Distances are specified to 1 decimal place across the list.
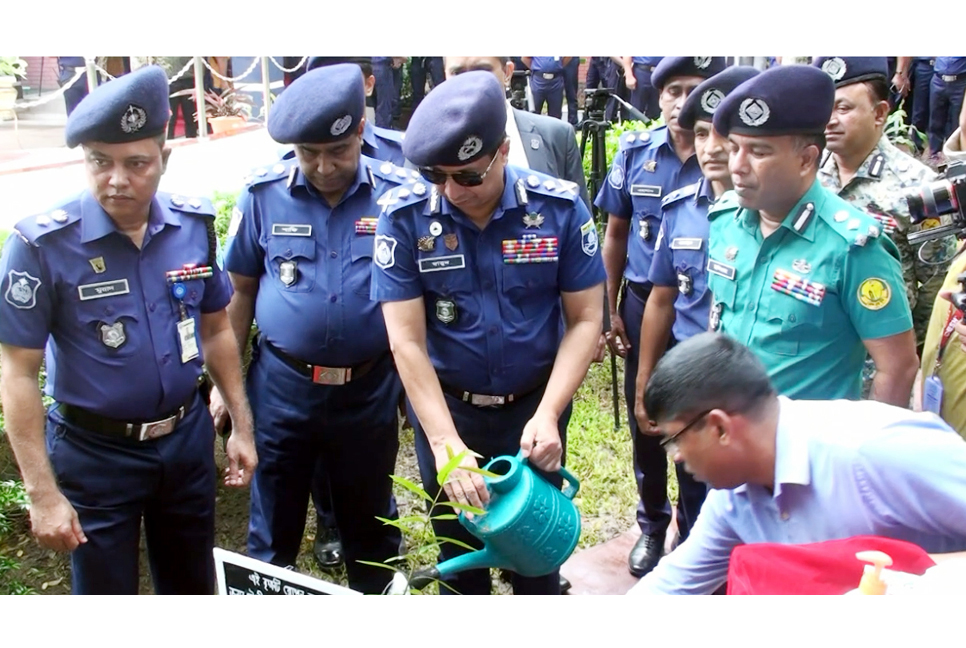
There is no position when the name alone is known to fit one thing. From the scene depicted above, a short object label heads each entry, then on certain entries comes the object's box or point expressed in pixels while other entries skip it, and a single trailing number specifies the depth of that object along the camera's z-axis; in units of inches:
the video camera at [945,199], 93.1
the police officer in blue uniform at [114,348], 90.8
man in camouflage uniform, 112.3
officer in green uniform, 90.1
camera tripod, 170.6
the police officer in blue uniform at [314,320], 113.4
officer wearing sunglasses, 97.7
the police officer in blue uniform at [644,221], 130.9
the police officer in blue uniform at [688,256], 115.0
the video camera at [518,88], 195.9
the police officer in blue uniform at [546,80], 347.6
